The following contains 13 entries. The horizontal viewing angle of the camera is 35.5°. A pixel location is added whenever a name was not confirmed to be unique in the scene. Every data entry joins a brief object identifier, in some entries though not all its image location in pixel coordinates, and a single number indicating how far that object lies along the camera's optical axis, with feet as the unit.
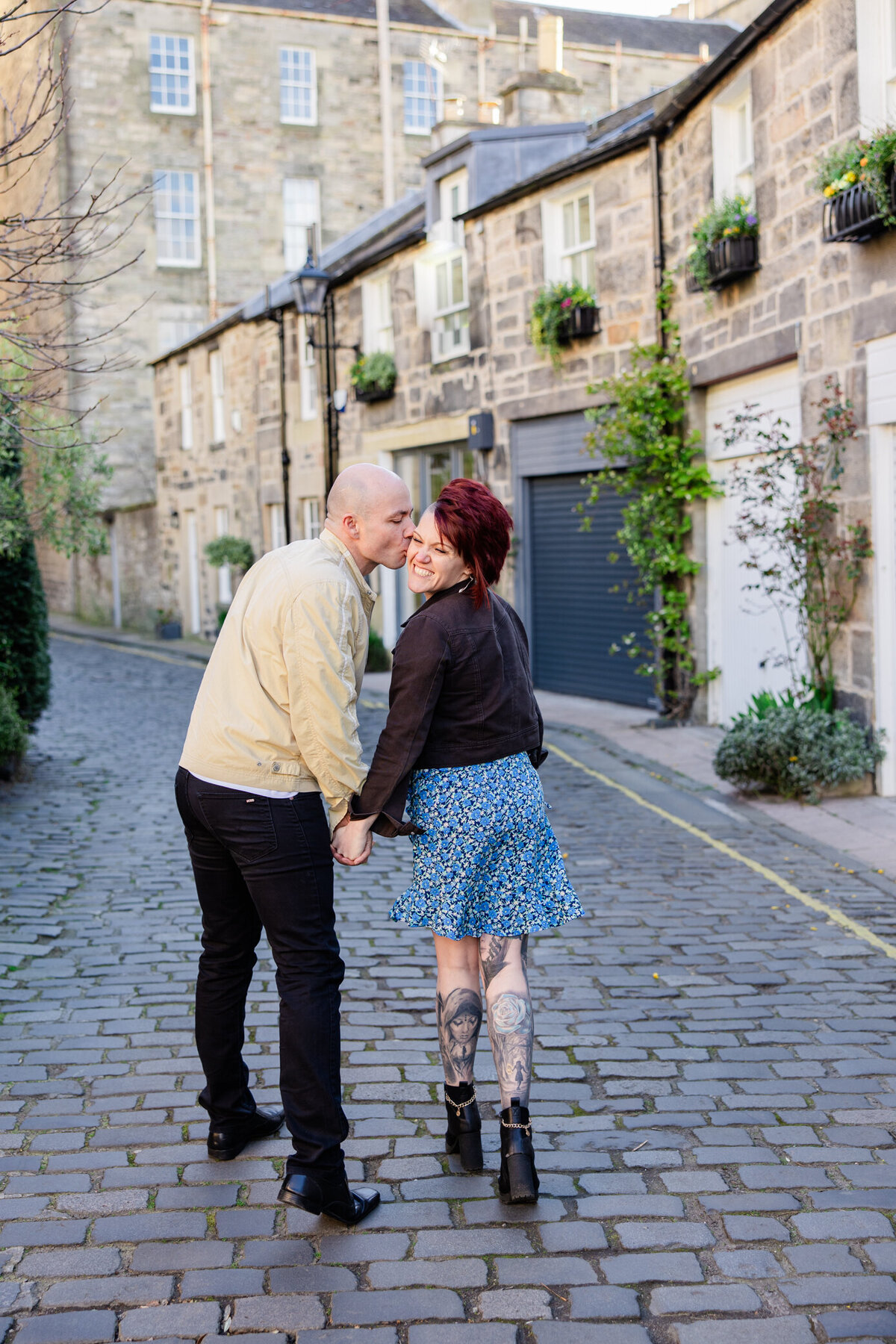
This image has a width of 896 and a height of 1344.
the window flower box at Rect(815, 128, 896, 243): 27.20
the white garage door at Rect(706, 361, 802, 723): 36.58
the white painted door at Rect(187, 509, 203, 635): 90.79
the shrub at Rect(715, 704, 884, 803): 29.50
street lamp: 55.47
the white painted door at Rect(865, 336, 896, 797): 29.40
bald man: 11.10
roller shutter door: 47.55
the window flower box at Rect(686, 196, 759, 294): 36.24
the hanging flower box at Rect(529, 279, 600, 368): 46.80
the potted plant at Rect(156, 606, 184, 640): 91.25
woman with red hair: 11.56
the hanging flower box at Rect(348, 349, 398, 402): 62.75
